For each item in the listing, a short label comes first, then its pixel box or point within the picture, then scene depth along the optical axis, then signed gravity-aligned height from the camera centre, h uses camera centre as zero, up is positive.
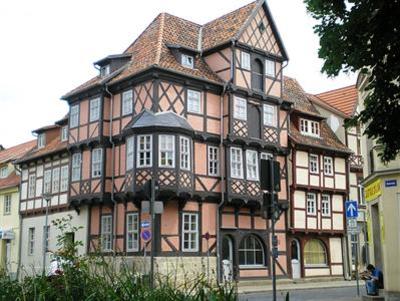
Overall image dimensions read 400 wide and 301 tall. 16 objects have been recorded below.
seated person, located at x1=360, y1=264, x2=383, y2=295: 18.22 -0.50
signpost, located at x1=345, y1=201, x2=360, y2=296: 20.20 +1.52
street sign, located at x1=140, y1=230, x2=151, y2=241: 21.22 +1.01
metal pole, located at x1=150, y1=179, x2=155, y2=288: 19.54 +2.04
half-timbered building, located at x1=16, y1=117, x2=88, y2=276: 36.53 +4.83
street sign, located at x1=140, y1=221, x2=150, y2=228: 20.93 +1.37
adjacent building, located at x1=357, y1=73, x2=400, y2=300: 17.70 +1.37
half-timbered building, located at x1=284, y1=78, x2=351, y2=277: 35.84 +4.22
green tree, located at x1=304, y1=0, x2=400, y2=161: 9.70 +3.50
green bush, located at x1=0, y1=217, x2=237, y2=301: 6.27 -0.25
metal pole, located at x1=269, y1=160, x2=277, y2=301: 12.33 +1.33
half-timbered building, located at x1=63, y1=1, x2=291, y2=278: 28.86 +6.39
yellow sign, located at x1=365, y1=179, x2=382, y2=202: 19.04 +2.36
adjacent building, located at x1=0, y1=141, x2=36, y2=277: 41.50 +4.08
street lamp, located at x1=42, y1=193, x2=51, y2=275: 30.65 +3.44
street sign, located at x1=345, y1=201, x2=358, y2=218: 20.19 +1.70
